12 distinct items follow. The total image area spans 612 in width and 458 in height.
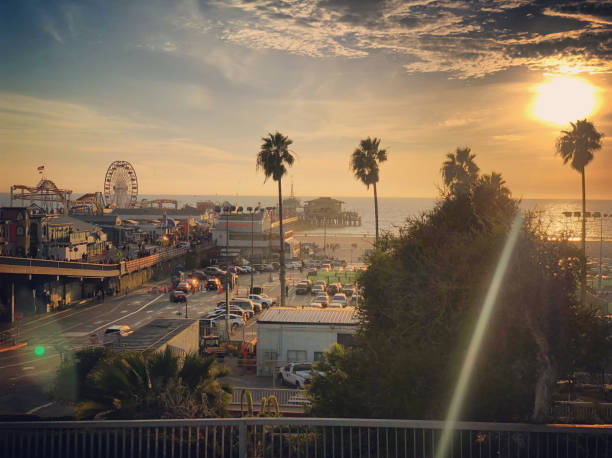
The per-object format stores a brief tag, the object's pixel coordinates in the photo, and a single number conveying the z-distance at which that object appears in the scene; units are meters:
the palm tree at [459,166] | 49.67
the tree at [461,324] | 9.83
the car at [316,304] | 45.09
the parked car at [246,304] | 44.40
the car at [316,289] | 54.66
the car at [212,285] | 57.50
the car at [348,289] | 55.29
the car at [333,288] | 55.88
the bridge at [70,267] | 38.78
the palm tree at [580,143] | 40.81
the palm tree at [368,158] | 47.66
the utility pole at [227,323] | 34.06
